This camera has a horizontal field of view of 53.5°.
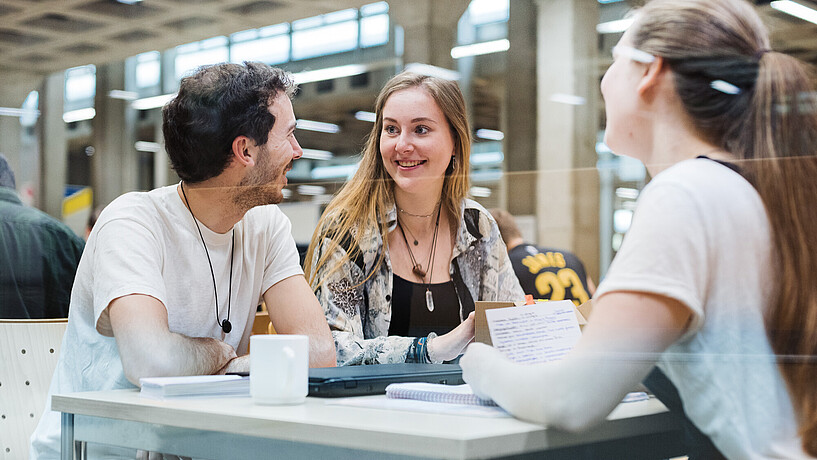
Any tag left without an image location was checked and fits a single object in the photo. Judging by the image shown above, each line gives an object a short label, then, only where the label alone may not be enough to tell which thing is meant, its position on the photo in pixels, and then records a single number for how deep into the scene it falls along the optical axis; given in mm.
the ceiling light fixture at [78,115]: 2827
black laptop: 1136
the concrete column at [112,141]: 2666
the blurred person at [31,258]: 2459
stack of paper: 1143
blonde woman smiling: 1866
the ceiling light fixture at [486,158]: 1928
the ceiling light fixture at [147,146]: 2349
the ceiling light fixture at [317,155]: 2059
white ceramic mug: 1068
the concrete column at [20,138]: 2855
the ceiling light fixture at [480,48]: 1973
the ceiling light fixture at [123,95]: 2625
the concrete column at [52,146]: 2848
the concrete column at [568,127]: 1616
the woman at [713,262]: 886
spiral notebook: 1023
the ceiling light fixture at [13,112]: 2891
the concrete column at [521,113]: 1875
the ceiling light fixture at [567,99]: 1717
